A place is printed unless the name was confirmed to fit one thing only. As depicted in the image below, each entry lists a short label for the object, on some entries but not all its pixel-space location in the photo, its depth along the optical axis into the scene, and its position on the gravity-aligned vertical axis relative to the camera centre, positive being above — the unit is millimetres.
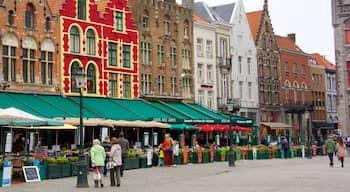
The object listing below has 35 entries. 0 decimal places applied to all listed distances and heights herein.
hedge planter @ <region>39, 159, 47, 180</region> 23547 -1140
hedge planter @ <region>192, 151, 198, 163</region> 34434 -1022
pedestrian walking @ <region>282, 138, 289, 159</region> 41094 -662
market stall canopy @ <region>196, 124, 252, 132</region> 44062 +760
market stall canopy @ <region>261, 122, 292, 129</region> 60094 +1199
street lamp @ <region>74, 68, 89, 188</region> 19891 -979
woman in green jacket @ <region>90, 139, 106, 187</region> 20016 -637
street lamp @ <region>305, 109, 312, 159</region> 41050 -1076
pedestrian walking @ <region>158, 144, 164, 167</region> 31656 -996
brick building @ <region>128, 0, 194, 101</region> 46500 +7180
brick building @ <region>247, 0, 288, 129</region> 61781 +7229
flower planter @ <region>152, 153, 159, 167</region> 32062 -1060
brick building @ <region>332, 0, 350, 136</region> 52094 +6776
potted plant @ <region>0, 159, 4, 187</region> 21366 -889
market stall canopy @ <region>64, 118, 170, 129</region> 33000 +923
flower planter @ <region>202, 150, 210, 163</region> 34931 -1068
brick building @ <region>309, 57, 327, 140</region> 72500 +5052
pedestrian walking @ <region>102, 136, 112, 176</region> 23480 -221
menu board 22597 -1227
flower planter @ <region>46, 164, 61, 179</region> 23781 -1202
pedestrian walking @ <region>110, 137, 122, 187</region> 20312 -715
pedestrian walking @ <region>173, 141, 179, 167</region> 31419 -758
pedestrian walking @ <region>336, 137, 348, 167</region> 29500 -651
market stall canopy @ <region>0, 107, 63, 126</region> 22828 +784
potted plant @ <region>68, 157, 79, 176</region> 25047 -1029
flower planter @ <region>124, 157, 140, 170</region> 28980 -1151
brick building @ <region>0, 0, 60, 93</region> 35375 +5483
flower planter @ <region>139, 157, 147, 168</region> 30416 -1146
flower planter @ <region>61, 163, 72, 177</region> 24547 -1200
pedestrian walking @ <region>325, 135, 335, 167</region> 29734 -513
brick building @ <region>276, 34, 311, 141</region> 65062 +5889
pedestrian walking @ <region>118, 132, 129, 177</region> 24016 -234
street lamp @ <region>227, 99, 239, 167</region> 31016 -1014
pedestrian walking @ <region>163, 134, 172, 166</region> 31031 -582
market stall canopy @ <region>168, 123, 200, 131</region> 40709 +783
